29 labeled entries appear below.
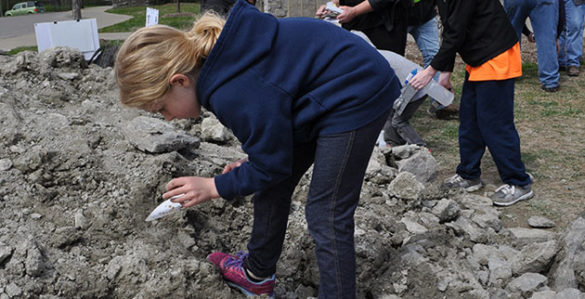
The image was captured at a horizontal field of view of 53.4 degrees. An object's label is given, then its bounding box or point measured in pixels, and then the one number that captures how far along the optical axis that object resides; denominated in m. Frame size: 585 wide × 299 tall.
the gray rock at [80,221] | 2.69
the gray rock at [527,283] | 2.59
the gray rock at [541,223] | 3.57
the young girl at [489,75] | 3.58
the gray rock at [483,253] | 2.95
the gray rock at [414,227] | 3.21
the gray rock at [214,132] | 4.03
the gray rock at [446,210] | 3.43
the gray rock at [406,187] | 3.54
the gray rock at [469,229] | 3.24
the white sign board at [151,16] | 5.37
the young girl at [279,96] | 1.90
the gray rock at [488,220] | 3.46
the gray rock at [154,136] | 3.23
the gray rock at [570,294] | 2.35
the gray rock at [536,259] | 2.76
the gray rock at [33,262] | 2.33
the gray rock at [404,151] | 4.38
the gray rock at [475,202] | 3.80
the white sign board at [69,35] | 5.82
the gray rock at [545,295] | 2.46
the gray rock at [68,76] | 4.39
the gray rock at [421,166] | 4.13
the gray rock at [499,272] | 2.77
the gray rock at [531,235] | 3.28
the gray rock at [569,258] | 2.61
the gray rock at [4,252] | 2.35
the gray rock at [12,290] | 2.23
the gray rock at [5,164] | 2.89
